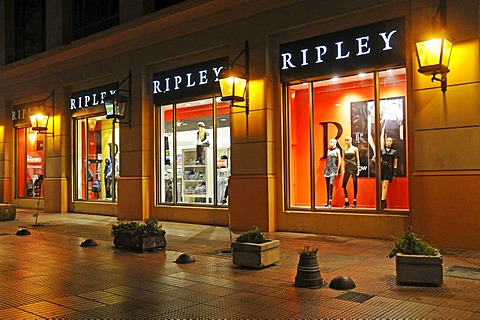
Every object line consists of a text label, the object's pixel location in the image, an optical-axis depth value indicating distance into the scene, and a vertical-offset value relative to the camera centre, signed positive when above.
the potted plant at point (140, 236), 10.86 -1.42
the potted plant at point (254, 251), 8.74 -1.44
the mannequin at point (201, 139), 16.06 +1.06
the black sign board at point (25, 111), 21.19 +2.86
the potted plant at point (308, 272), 7.38 -1.52
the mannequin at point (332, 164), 13.35 +0.15
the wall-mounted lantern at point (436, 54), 9.74 +2.28
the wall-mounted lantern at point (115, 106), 16.47 +2.25
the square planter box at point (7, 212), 18.14 -1.37
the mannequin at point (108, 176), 19.34 -0.12
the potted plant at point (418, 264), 7.26 -1.41
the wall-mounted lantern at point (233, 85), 13.14 +2.31
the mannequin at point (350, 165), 12.97 +0.12
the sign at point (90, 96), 18.43 +3.02
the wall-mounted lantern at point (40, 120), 20.27 +2.22
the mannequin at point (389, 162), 12.09 +0.17
